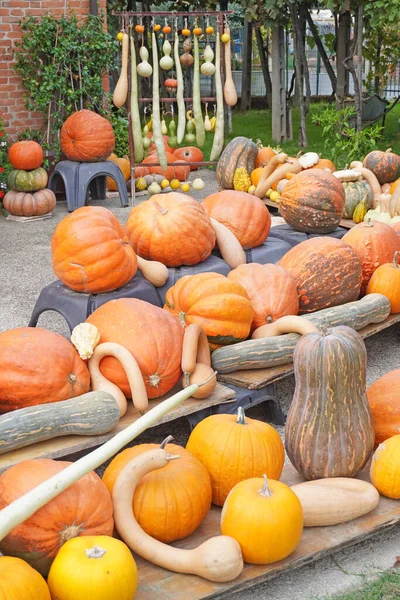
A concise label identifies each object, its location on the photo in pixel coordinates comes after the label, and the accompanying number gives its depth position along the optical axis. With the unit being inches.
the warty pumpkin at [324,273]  187.0
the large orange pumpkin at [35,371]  135.9
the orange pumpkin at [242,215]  210.8
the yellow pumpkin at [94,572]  92.8
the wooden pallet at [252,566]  102.0
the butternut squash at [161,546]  102.3
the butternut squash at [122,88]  360.8
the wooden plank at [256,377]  155.9
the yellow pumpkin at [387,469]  120.2
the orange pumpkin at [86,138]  350.0
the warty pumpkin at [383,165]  298.5
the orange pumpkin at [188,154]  423.8
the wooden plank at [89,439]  127.3
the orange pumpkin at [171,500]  110.7
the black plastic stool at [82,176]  348.5
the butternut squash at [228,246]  203.2
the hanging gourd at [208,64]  366.9
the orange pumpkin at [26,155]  339.6
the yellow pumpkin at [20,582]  87.3
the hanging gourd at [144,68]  360.2
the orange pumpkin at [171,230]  190.1
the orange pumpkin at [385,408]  135.6
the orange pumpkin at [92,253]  174.1
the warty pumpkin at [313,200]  225.1
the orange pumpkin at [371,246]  201.9
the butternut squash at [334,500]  115.2
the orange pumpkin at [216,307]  161.5
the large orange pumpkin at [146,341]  145.6
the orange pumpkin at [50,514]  100.4
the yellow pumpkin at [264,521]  105.0
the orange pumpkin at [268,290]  173.0
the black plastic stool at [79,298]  177.5
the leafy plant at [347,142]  341.7
